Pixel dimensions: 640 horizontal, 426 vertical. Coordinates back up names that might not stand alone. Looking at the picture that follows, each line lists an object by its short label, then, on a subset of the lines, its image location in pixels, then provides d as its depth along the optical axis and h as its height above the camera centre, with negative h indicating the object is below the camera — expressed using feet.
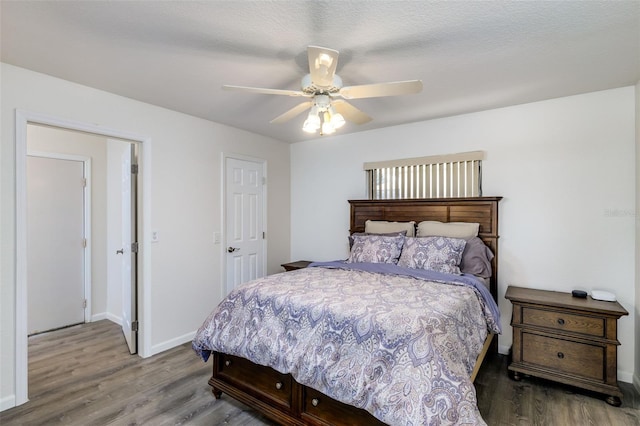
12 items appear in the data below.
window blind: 10.77 +1.38
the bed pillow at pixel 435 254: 8.95 -1.25
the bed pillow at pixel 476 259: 9.28 -1.43
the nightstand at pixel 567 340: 7.48 -3.31
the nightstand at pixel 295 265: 13.10 -2.26
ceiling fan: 5.53 +2.60
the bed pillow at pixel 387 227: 11.17 -0.52
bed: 4.72 -2.47
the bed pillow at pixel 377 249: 9.95 -1.21
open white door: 10.13 -1.16
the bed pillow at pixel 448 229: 10.04 -0.55
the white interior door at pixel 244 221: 12.62 -0.32
